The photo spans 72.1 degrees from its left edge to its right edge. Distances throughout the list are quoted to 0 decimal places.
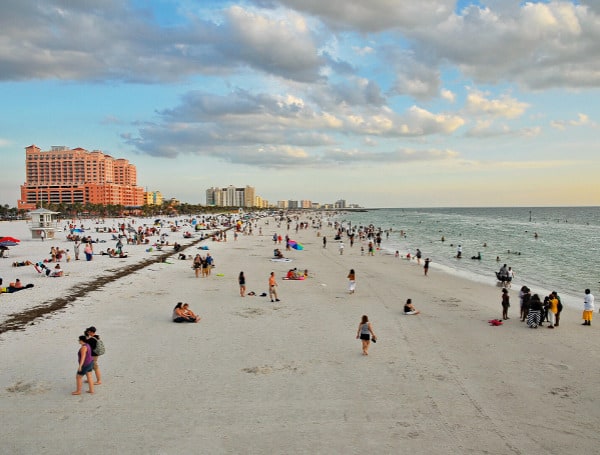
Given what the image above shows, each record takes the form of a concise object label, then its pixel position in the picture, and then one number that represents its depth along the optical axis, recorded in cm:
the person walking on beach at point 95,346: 880
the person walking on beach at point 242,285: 1864
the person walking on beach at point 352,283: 1967
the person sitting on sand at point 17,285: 1841
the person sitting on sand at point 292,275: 2372
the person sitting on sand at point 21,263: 2601
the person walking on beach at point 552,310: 1417
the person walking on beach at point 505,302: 1500
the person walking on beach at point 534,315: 1405
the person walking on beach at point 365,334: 1097
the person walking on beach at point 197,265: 2450
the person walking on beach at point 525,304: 1484
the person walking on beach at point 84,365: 836
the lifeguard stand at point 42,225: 4625
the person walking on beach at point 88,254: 3009
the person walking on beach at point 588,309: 1440
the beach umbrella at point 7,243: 3042
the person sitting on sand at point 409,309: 1582
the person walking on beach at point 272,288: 1756
